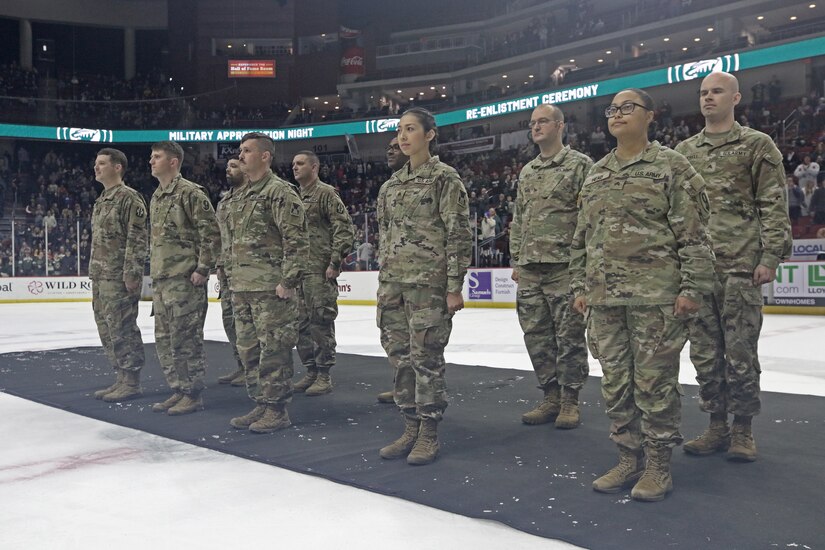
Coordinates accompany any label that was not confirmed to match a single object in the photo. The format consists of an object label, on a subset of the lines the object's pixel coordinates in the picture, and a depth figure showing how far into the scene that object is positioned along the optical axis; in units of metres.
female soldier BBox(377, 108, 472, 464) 4.02
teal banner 21.19
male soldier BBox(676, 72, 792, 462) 3.89
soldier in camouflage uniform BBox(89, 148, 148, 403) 5.96
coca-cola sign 35.69
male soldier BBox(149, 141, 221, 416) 5.45
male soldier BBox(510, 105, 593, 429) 4.75
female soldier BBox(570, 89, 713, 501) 3.28
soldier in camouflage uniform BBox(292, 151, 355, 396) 6.35
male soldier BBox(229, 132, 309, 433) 4.75
